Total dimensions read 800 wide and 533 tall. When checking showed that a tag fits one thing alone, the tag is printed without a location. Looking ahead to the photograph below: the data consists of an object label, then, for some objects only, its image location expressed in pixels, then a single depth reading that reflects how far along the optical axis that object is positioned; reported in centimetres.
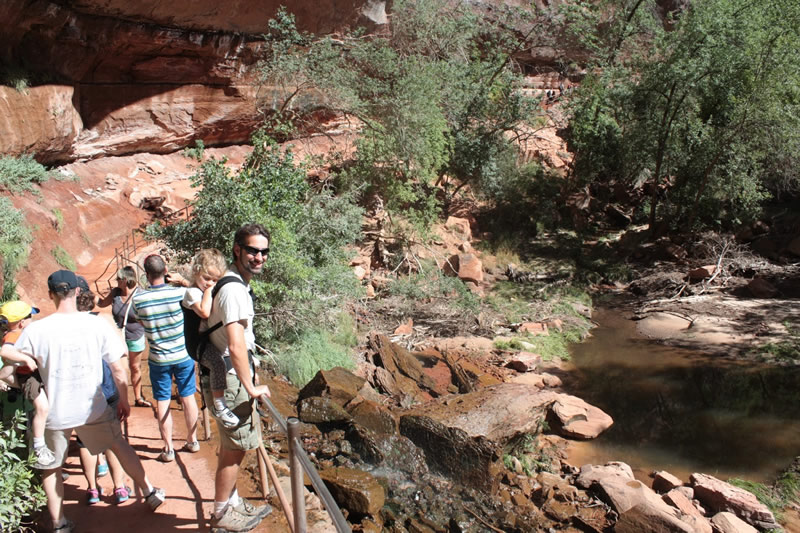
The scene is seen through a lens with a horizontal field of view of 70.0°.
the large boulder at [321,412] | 704
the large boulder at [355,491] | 547
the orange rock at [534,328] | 1367
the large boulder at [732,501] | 682
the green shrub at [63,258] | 1197
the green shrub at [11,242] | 945
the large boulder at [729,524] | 656
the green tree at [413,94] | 1558
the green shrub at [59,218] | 1284
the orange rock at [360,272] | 1456
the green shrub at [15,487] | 333
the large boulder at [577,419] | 912
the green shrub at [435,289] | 1435
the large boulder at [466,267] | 1638
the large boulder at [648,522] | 603
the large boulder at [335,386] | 751
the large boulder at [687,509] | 647
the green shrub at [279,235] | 880
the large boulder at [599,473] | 750
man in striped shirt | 454
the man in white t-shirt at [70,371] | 342
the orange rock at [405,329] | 1250
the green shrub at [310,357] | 880
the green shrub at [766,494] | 741
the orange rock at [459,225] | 1891
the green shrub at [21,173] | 1219
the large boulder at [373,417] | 717
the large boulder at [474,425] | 699
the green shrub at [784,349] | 1212
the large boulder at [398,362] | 1000
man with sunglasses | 318
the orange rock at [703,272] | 1620
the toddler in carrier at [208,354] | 338
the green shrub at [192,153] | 1618
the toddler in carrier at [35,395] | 344
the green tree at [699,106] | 1546
